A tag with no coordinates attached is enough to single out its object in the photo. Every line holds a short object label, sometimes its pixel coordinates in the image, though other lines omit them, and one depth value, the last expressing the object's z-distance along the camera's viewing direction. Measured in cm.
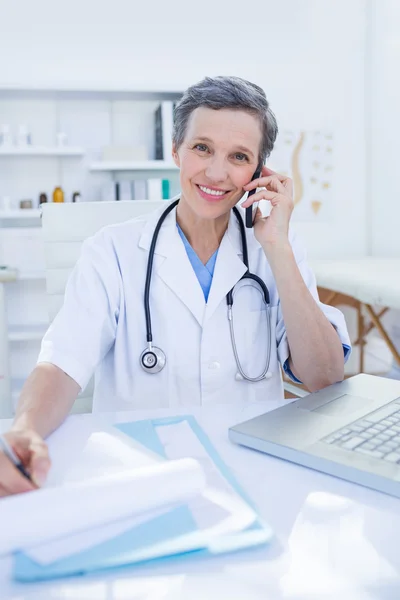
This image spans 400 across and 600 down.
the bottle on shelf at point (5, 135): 309
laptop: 63
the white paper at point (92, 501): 48
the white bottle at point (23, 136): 308
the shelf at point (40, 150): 305
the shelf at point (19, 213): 309
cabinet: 321
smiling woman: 115
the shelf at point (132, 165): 311
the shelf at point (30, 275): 309
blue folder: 47
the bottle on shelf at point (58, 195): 319
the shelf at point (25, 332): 303
